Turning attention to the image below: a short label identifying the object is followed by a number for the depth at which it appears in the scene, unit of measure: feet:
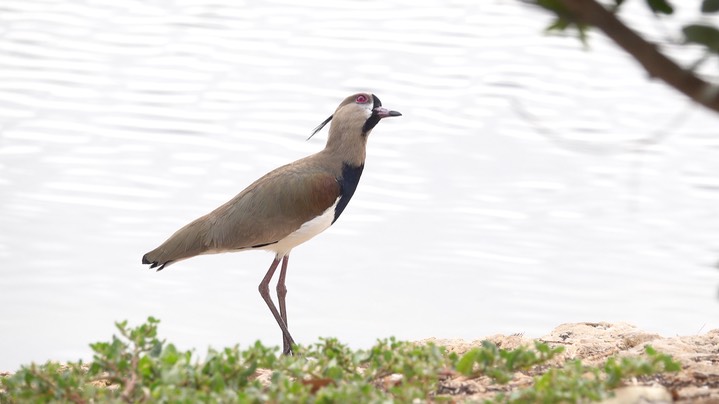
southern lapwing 42.63
